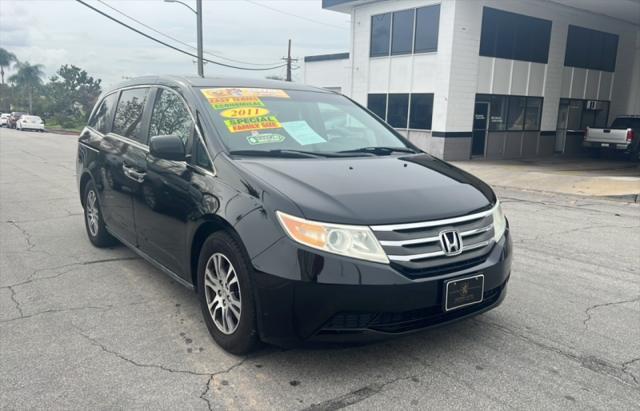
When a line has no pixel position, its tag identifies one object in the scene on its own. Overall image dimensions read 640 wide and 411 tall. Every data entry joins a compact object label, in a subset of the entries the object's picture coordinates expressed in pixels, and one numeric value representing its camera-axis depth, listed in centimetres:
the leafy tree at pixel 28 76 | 7694
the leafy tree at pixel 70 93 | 6606
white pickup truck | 1903
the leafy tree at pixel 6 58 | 8381
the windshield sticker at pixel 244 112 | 389
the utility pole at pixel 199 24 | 2038
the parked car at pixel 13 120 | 4520
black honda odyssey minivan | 283
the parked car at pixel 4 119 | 5145
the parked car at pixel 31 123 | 4191
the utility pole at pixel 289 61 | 3918
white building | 1844
